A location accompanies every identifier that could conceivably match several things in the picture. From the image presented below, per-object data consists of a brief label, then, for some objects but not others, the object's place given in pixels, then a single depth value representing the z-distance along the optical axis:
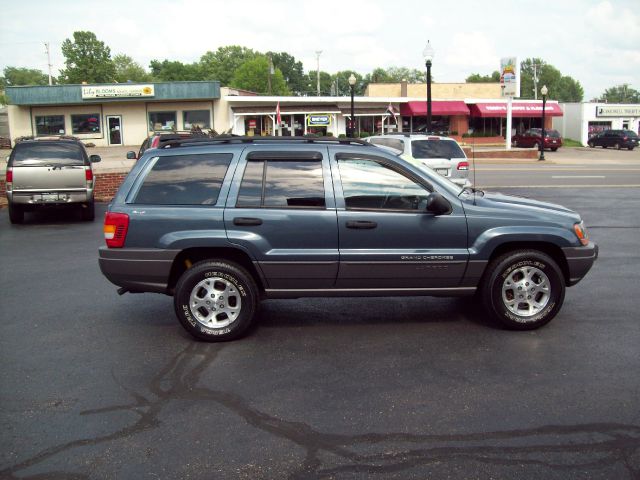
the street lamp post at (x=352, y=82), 34.19
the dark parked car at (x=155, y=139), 16.02
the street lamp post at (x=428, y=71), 23.98
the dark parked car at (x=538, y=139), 48.00
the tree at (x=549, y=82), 147.50
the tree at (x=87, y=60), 102.75
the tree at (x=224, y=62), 139.75
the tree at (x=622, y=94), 183.12
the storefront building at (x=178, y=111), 49.03
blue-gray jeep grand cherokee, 5.93
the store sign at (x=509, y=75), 46.75
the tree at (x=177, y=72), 138.25
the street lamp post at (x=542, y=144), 38.19
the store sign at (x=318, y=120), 50.53
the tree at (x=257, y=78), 113.88
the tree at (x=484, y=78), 151.70
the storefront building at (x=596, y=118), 66.06
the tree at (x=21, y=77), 159.50
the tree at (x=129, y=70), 136.41
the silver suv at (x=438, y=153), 15.99
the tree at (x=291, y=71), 162.62
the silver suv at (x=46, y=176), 13.38
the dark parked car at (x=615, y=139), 54.22
